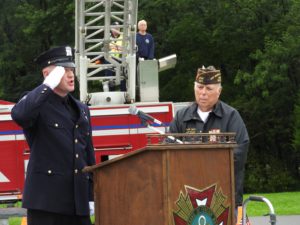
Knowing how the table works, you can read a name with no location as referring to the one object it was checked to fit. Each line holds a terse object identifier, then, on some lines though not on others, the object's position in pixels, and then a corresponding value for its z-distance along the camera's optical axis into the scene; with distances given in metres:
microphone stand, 8.41
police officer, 8.10
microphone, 8.42
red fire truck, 19.43
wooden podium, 7.36
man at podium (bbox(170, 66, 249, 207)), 9.06
